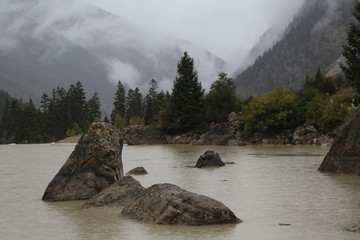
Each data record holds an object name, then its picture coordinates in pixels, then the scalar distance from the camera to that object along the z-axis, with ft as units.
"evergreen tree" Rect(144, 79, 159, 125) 356.30
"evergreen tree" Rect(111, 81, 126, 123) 500.33
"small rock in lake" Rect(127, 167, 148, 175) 69.56
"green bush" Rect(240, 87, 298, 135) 201.46
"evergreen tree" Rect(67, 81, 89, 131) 463.83
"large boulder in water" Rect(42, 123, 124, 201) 47.67
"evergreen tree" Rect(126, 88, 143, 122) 516.12
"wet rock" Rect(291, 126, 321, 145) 175.72
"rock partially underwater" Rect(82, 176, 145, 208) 41.09
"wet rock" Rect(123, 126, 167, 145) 253.85
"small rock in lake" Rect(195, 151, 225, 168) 79.71
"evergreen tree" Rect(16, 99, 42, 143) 421.59
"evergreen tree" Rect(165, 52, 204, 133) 253.24
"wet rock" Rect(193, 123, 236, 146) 199.76
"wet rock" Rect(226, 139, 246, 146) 189.02
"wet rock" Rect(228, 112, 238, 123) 236.43
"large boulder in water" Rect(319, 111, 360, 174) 61.57
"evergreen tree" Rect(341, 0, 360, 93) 116.57
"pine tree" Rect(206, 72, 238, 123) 250.98
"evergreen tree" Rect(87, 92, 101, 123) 502.79
